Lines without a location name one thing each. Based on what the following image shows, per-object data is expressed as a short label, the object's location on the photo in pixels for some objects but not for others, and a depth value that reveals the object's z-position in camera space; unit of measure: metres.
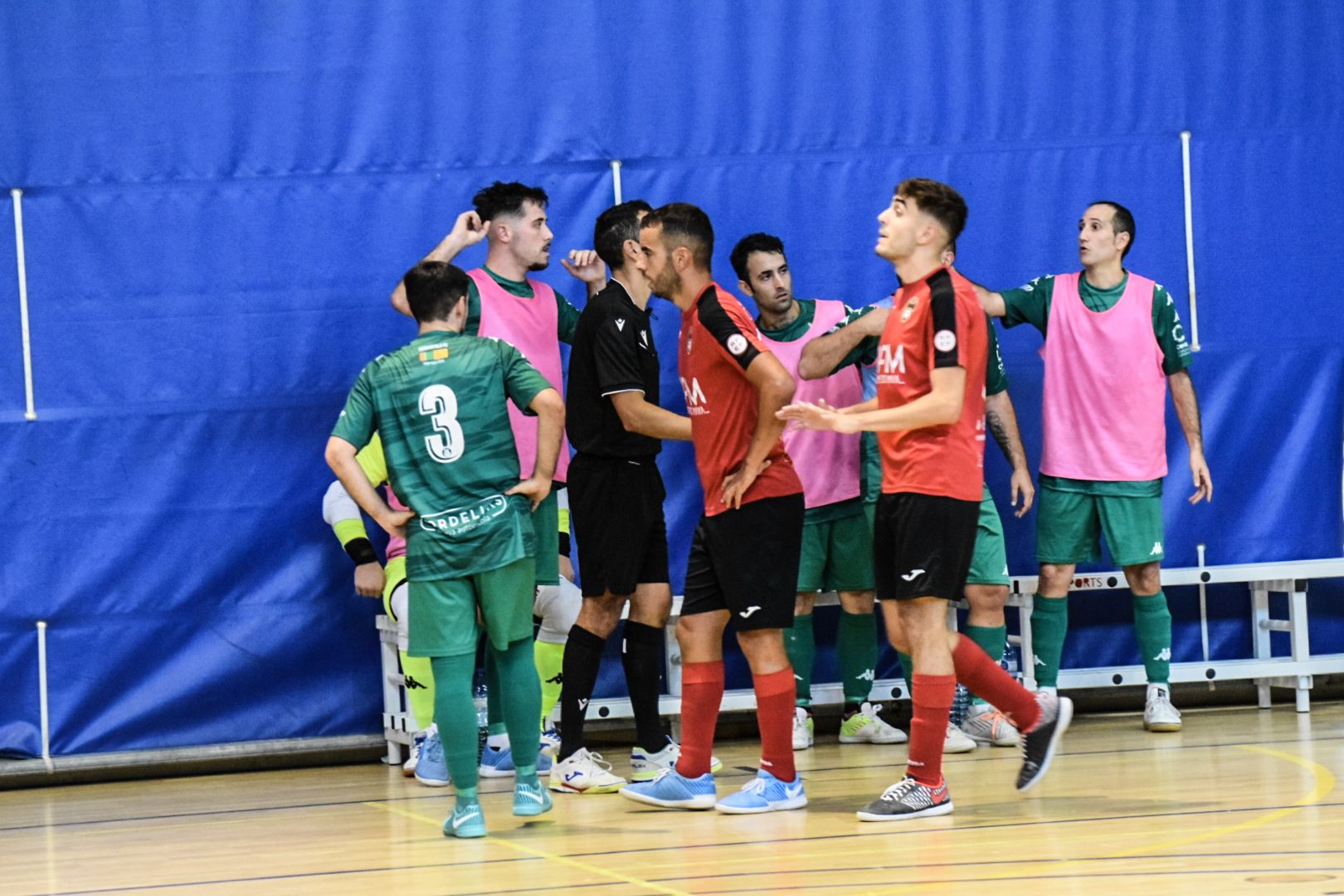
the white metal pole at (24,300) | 13.80
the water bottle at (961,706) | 14.01
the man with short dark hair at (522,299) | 12.89
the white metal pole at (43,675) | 13.77
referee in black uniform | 11.55
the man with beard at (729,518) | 10.34
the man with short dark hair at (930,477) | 9.88
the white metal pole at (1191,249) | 15.02
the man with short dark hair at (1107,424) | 14.01
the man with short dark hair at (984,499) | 13.12
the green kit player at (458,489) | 10.05
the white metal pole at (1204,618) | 15.05
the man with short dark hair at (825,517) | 13.77
